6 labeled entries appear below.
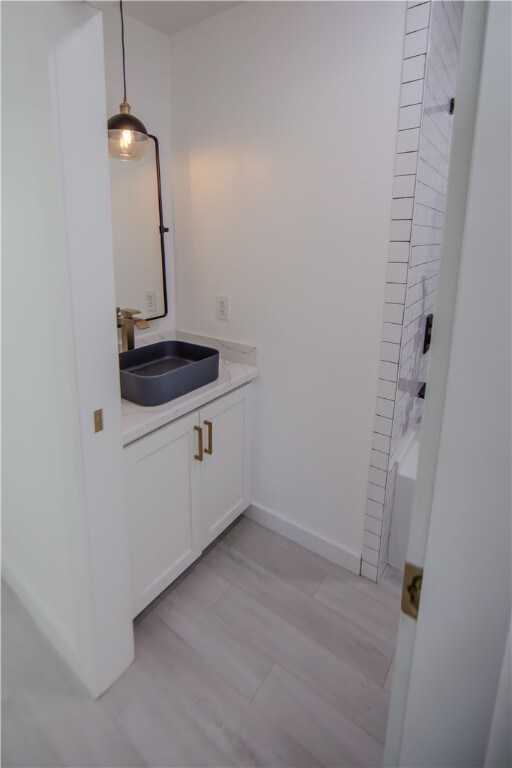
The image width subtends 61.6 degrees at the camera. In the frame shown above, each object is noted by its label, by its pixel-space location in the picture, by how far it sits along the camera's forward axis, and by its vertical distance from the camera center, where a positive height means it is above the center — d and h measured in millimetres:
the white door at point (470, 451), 418 -188
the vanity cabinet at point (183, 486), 1543 -856
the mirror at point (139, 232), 1921 +172
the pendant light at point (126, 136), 1572 +487
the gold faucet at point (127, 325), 1827 -230
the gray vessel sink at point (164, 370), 1591 -415
